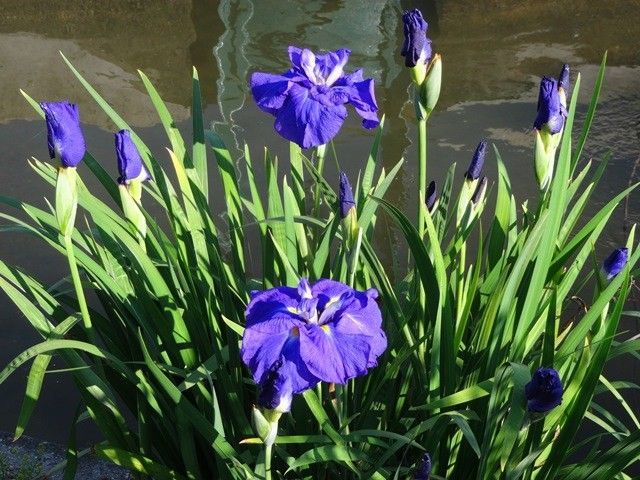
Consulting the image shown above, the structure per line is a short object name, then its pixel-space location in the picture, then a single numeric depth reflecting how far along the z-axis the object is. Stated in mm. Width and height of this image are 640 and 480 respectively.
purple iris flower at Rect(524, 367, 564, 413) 1125
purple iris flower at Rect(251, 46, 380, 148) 1383
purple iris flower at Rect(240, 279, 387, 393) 1092
